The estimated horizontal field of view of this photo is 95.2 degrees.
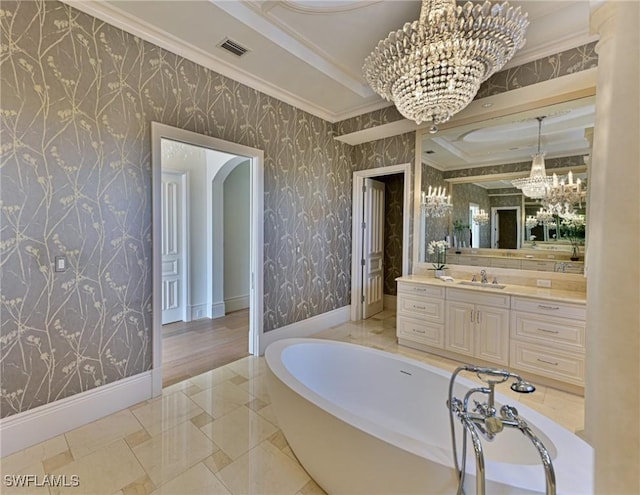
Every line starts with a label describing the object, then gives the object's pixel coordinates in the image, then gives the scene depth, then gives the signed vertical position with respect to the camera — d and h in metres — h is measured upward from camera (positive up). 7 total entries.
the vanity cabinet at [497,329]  2.55 -0.92
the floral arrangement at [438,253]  3.77 -0.20
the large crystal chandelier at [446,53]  1.74 +1.17
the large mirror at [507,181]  2.89 +0.66
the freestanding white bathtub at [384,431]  1.08 -0.94
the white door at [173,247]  4.46 -0.17
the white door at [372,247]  4.74 -0.17
